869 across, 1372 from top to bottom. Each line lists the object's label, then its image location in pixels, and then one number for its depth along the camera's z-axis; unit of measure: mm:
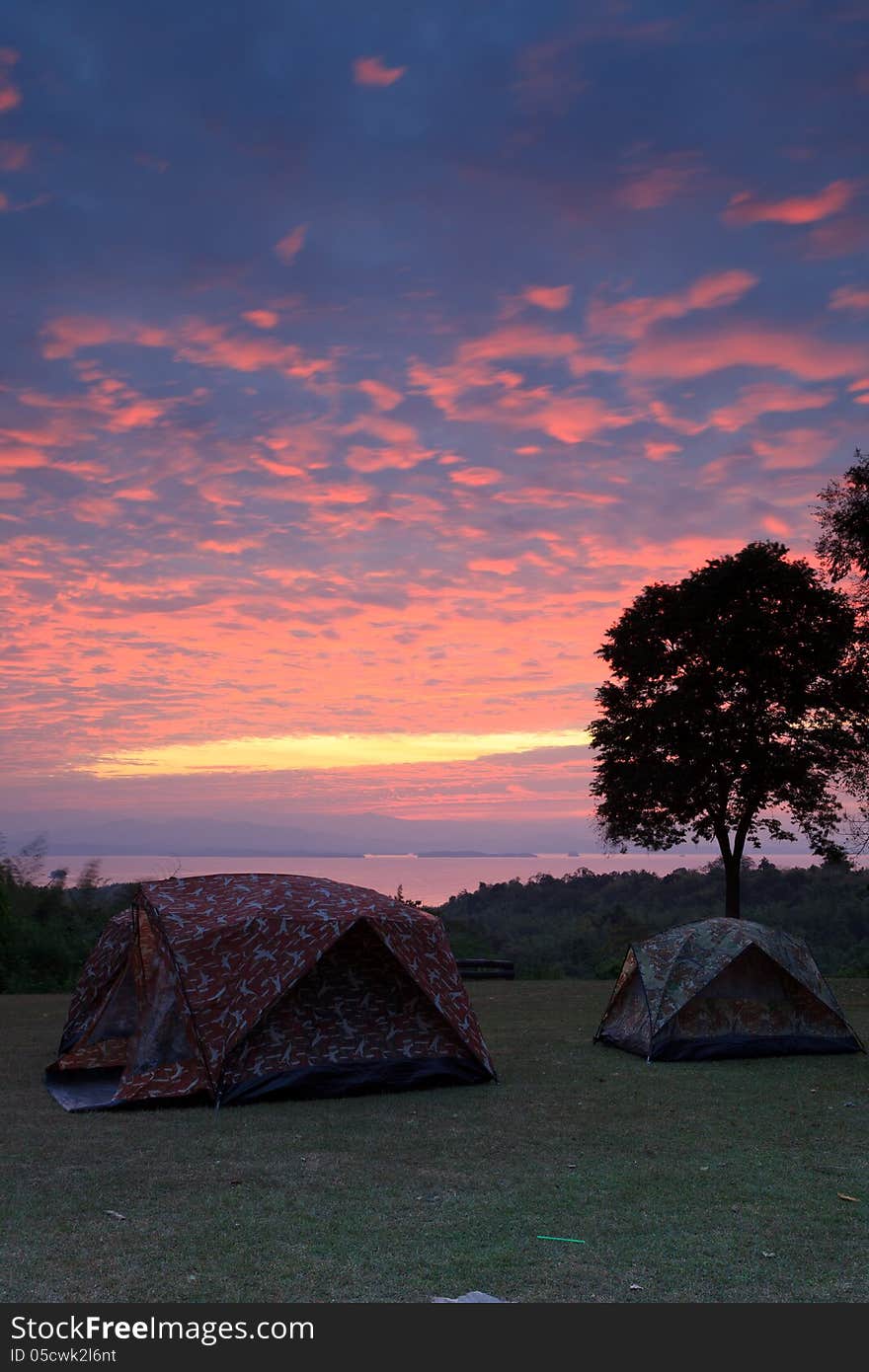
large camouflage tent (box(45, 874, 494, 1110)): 11133
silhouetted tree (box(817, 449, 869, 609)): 22703
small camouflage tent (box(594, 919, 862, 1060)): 13938
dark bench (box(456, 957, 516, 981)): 25188
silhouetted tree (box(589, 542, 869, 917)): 24922
